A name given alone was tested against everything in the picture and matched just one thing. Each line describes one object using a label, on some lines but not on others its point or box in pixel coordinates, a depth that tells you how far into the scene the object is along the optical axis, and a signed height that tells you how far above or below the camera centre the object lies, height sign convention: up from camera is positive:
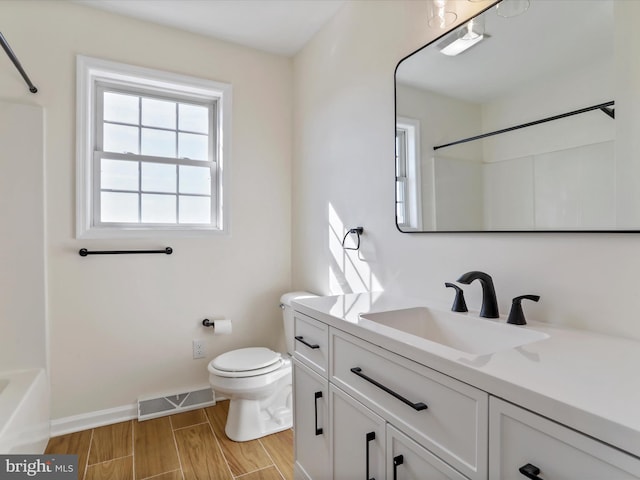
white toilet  2.00 -0.87
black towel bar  2.15 -0.07
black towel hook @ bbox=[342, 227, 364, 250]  1.98 +0.04
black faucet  1.21 -0.18
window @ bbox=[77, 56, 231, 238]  2.24 +0.62
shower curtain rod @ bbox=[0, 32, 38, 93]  1.47 +0.86
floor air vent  2.30 -1.08
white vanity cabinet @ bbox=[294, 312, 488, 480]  0.82 -0.51
